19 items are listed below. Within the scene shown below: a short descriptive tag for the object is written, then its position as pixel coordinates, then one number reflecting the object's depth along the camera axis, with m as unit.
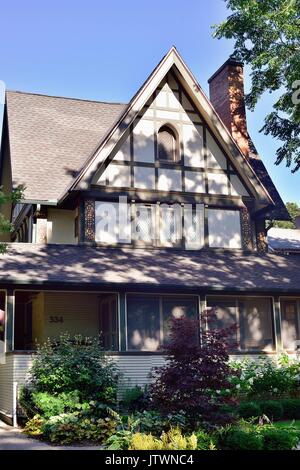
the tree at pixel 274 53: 23.72
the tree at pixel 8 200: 16.25
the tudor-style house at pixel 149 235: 19.30
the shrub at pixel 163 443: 10.00
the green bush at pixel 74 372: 15.43
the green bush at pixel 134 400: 16.45
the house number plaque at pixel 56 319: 20.89
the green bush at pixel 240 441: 11.05
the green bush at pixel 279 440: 11.31
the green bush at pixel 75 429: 13.00
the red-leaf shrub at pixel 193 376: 12.29
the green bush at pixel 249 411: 15.98
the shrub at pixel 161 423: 12.31
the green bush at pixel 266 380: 18.17
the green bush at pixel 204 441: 10.83
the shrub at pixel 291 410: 16.98
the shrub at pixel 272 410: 16.44
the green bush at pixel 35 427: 13.95
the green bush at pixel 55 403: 14.32
